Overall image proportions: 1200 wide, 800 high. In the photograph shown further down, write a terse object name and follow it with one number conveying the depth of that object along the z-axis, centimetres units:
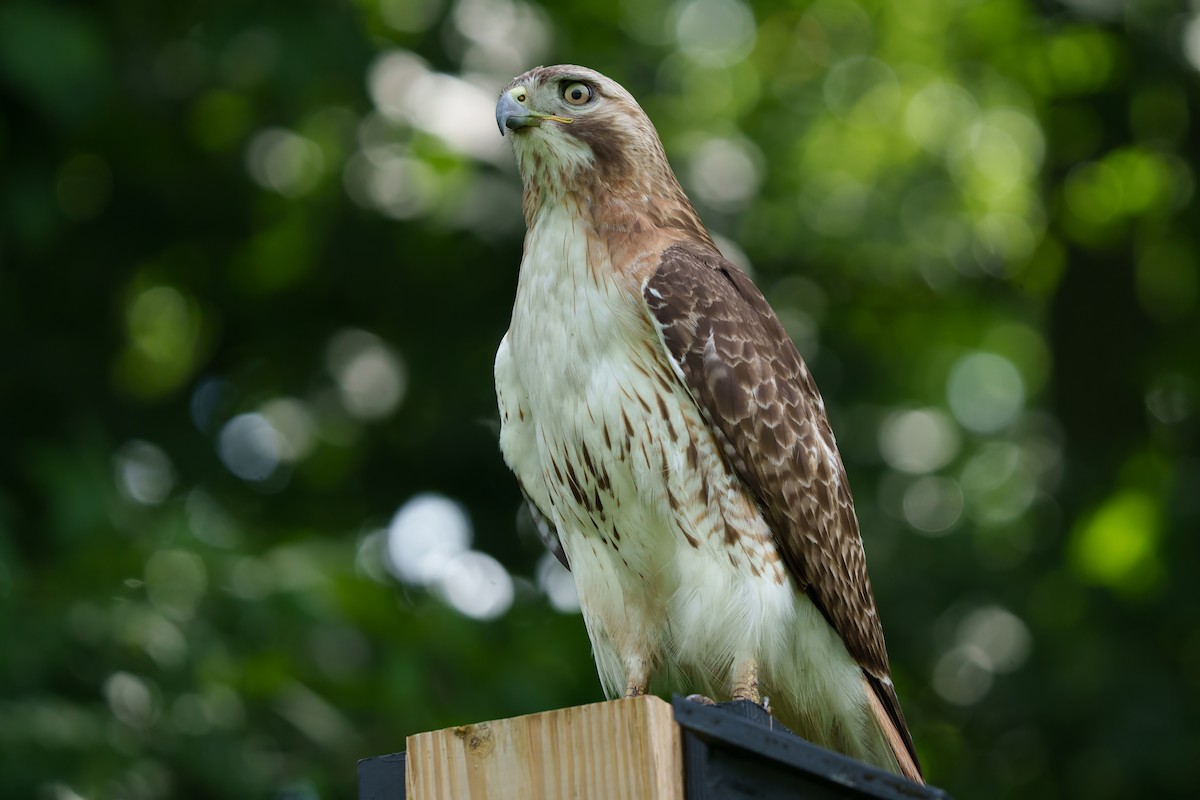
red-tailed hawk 738
